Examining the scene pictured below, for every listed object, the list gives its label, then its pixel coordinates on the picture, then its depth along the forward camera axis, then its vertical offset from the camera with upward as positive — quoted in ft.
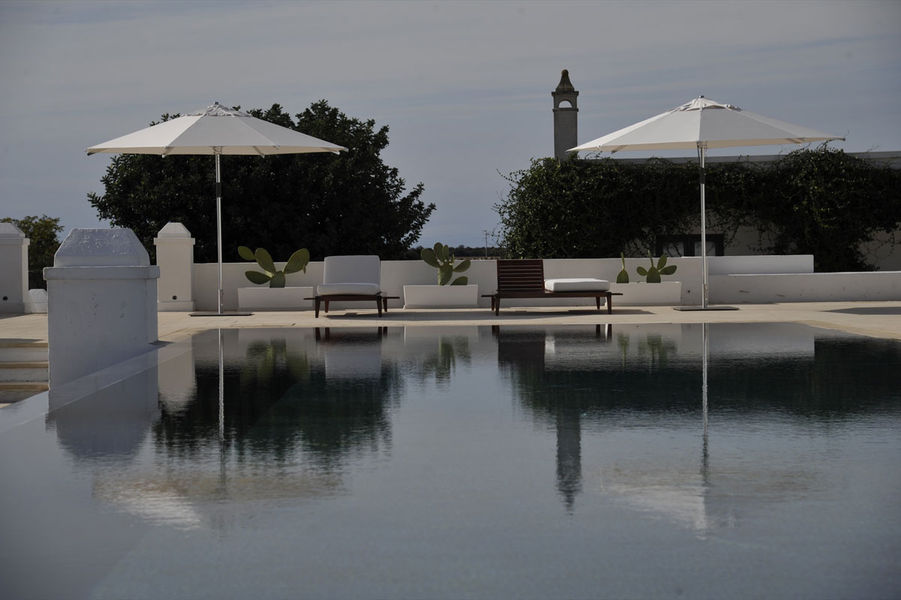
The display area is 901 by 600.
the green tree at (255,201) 92.58 +5.58
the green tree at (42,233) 148.25 +4.56
